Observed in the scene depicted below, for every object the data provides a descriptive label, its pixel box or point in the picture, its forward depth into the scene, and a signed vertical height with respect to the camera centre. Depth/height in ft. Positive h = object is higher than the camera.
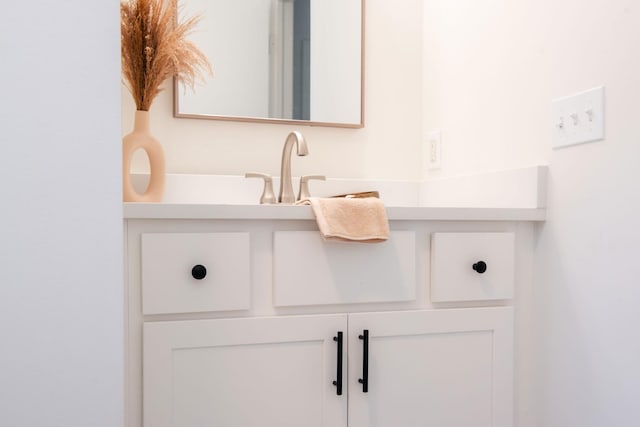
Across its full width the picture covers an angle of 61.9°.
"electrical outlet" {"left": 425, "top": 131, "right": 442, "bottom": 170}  5.71 +0.57
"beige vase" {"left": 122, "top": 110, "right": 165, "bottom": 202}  4.57 +0.43
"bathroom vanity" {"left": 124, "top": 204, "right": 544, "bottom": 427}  3.46 -0.81
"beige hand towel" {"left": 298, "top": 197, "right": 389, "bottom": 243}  3.64 -0.11
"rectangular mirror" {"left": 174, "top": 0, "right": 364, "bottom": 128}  5.32 +1.45
